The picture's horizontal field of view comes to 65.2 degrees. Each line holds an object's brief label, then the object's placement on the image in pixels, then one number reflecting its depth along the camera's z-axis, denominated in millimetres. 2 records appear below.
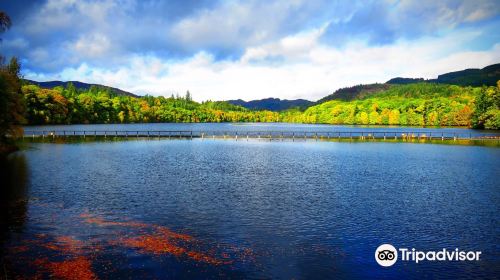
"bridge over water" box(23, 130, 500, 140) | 111262
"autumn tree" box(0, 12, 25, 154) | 55756
